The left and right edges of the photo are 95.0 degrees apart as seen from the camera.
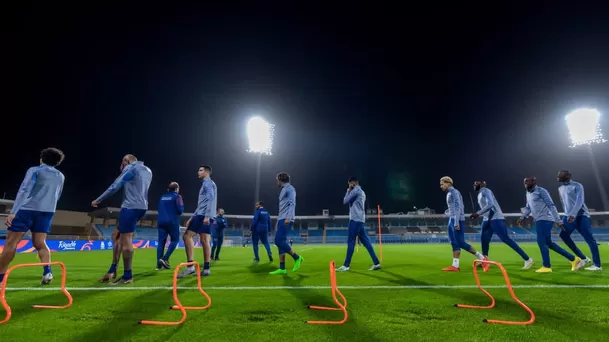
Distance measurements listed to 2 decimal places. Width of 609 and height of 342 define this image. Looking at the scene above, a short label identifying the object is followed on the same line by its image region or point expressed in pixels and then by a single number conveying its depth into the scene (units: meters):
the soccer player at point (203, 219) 6.23
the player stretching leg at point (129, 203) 5.05
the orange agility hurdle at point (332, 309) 2.67
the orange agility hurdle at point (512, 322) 2.58
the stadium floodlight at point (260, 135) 34.91
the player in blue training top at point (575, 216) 6.46
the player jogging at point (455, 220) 6.89
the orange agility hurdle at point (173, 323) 2.68
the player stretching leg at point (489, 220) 6.93
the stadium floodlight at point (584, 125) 32.62
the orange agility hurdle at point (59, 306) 3.29
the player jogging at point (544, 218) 6.40
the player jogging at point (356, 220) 6.84
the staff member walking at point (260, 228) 9.77
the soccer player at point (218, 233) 10.87
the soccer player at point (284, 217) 6.59
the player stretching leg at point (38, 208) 4.72
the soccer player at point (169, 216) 7.60
